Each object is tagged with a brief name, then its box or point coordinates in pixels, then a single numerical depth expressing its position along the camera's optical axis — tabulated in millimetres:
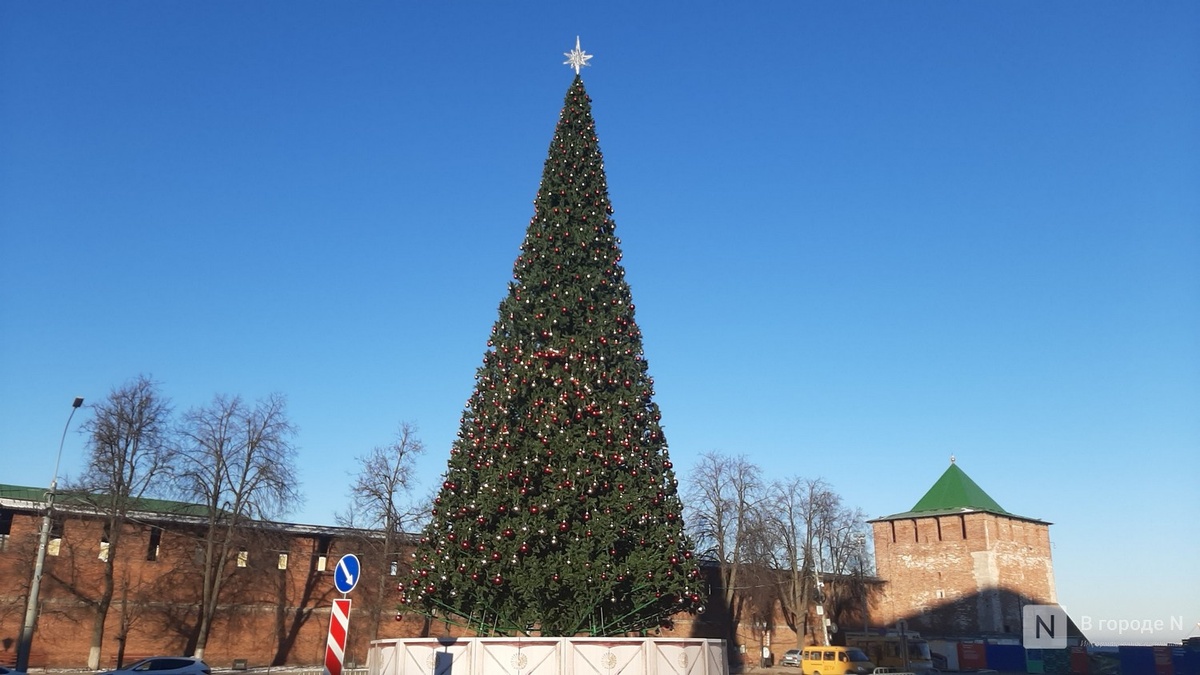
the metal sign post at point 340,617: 10719
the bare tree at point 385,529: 42688
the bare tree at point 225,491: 39219
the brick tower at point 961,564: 62406
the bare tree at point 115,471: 36625
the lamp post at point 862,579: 64756
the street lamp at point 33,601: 23094
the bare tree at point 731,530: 52562
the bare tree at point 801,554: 55688
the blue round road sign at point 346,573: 11398
